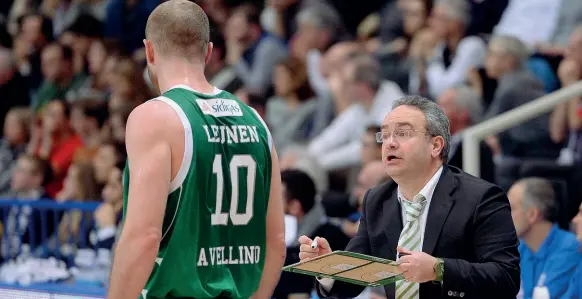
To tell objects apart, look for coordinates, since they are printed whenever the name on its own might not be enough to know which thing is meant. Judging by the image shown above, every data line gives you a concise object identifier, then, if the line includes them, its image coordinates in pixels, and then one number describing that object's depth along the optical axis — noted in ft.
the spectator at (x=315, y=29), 71.15
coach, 26.78
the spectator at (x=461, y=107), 55.06
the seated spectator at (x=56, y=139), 73.51
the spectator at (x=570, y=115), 53.88
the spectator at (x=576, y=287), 39.29
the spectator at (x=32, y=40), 88.63
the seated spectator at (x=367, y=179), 50.66
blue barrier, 55.88
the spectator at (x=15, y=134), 78.64
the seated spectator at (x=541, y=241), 40.50
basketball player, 23.47
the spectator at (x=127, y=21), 86.33
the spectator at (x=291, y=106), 65.62
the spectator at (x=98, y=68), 80.77
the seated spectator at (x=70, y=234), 55.72
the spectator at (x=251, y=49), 72.79
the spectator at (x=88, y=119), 73.88
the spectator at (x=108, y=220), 54.03
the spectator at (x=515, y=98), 55.21
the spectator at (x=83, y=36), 85.66
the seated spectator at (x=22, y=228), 57.98
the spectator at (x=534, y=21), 64.23
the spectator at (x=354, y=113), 60.95
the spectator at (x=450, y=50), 62.85
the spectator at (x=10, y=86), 84.33
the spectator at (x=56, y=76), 84.74
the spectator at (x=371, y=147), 55.47
